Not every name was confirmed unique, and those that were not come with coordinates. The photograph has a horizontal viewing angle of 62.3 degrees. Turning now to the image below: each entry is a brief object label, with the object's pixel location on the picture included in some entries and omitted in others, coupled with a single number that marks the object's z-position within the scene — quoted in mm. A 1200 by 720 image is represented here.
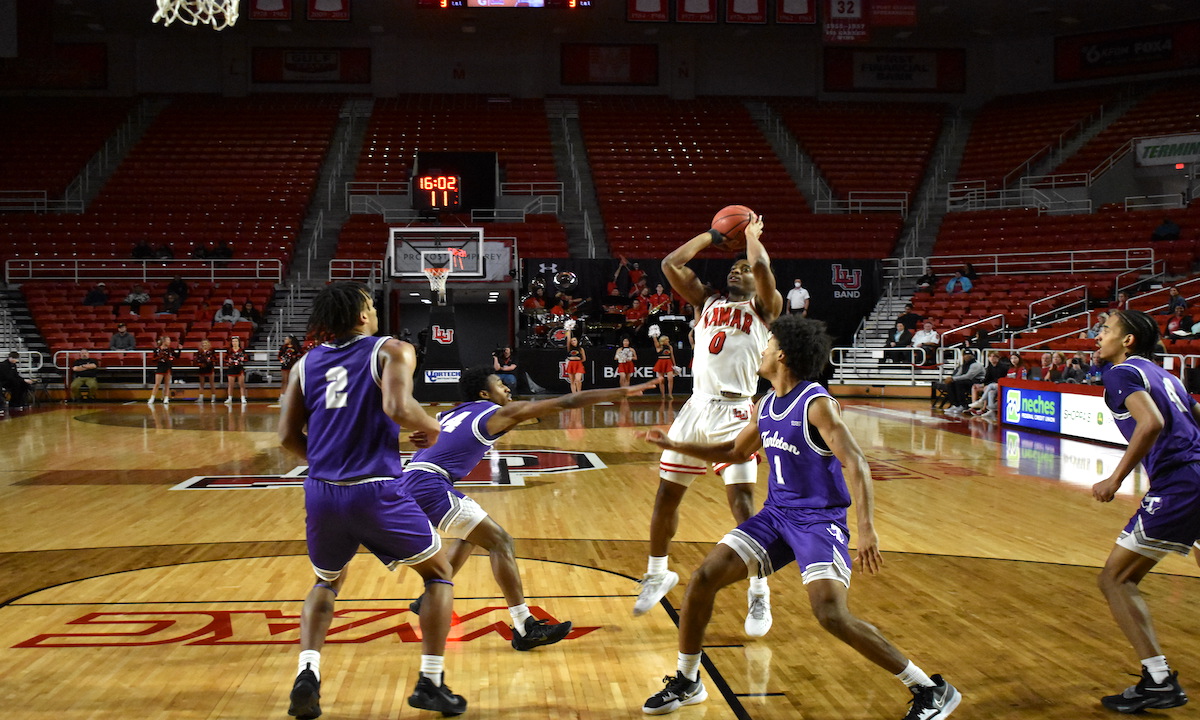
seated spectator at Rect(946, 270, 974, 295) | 22969
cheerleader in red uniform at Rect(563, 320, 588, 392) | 20438
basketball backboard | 22141
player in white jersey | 5391
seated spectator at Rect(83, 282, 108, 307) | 22922
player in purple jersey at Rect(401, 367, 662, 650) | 4715
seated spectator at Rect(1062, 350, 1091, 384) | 14435
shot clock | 25141
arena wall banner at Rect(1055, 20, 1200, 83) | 29406
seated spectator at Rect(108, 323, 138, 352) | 21281
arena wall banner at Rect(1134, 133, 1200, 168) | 25184
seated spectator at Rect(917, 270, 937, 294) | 23375
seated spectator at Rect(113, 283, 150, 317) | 22719
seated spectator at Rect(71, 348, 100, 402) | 20625
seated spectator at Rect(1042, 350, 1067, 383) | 15016
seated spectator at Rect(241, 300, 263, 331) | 22500
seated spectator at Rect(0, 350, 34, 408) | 18938
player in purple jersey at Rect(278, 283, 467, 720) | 3768
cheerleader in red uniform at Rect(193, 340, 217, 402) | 20422
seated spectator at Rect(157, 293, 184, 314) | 22609
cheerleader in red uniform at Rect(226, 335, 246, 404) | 19938
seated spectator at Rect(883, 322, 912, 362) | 21734
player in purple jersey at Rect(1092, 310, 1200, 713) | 4046
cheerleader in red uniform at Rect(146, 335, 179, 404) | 19766
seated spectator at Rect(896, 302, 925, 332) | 22203
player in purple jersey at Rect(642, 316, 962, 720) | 3621
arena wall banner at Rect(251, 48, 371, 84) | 32469
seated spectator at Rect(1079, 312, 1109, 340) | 18381
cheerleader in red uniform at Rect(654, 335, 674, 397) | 20141
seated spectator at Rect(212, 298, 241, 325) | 22344
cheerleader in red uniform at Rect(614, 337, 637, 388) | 20672
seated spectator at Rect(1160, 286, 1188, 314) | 17938
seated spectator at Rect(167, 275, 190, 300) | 23047
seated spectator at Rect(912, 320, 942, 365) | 21156
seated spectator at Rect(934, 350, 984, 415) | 17859
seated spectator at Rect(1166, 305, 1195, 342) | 16891
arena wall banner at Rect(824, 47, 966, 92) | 32812
